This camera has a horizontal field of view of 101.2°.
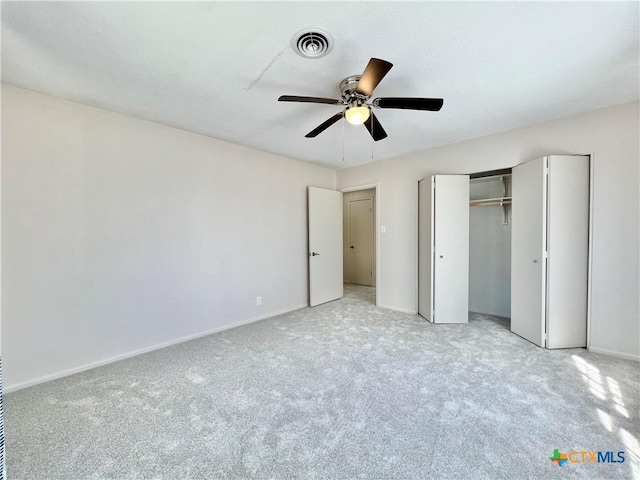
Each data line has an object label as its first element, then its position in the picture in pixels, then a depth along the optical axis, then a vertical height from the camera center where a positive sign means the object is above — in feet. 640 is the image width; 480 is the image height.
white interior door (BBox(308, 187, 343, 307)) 14.40 -0.59
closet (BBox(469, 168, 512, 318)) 12.21 -0.47
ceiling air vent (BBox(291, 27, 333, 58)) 5.13 +3.93
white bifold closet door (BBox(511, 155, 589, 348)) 8.75 -0.46
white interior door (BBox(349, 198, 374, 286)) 19.89 -0.46
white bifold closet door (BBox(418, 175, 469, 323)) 11.28 -0.52
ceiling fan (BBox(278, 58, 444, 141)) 5.39 +3.15
